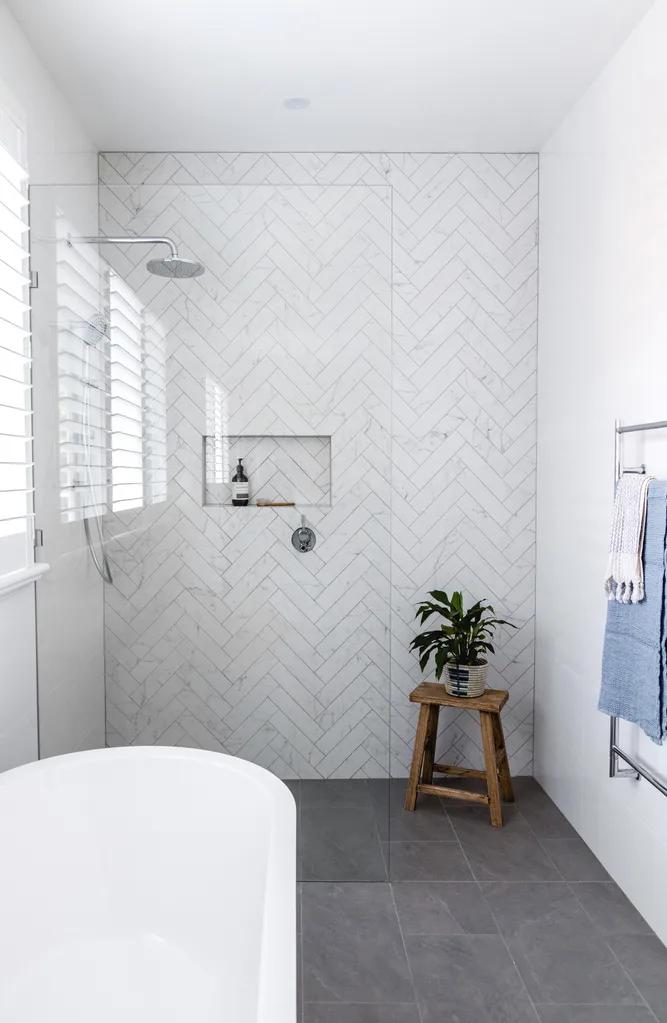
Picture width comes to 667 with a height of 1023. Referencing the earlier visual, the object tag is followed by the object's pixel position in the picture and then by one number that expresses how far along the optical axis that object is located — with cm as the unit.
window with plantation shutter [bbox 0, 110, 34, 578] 213
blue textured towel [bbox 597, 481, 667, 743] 202
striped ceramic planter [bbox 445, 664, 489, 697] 296
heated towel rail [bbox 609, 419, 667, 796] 225
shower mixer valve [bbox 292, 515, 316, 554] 234
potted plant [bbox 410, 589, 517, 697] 296
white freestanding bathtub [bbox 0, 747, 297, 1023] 167
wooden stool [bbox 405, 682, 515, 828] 289
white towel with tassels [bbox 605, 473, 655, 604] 211
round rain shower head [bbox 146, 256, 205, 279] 225
